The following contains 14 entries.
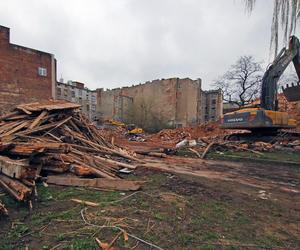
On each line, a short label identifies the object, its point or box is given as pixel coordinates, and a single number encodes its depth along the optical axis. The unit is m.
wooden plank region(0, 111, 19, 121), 7.53
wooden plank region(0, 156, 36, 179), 3.54
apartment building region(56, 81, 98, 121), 34.22
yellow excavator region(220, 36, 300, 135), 9.26
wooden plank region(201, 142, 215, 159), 9.16
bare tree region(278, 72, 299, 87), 27.67
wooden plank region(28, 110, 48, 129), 6.55
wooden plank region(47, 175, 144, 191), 4.14
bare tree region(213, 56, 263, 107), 33.25
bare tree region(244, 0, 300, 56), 2.98
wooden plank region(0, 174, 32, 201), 3.23
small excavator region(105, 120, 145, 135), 28.44
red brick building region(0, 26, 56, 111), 18.59
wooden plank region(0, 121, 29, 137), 6.14
